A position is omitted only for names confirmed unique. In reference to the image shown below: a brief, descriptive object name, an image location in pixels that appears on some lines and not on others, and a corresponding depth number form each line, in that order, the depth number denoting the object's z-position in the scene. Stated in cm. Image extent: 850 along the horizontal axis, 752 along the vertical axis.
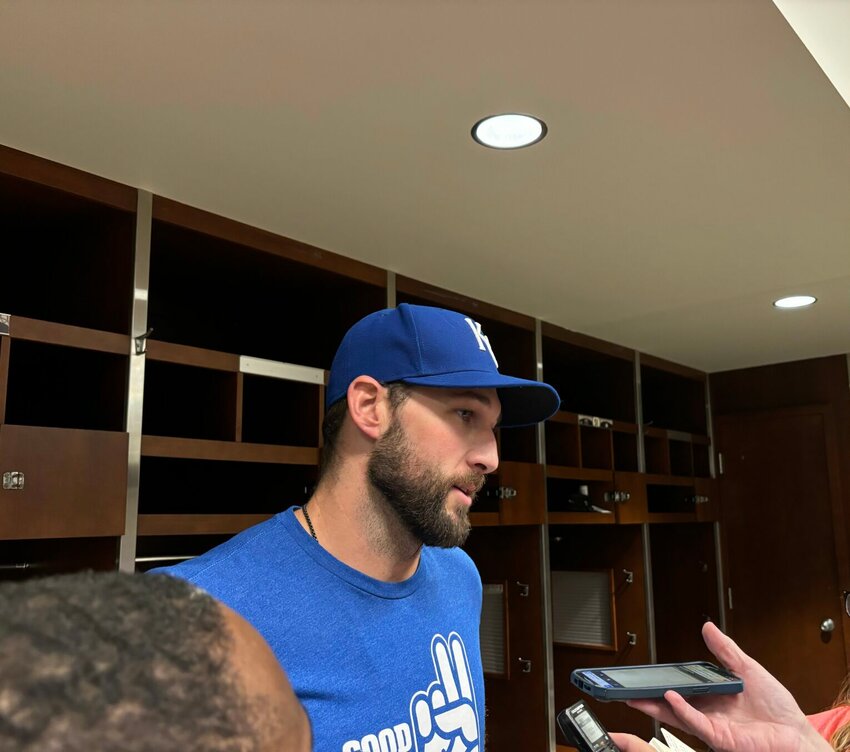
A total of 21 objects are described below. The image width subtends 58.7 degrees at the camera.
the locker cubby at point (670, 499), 340
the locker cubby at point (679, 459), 351
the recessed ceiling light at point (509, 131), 127
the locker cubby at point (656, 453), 319
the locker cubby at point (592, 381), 312
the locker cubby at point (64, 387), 152
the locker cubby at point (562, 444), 270
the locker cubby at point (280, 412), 184
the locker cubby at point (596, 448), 287
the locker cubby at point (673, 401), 359
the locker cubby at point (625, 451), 309
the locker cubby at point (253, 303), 191
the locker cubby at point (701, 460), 360
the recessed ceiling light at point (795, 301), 240
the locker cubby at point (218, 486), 193
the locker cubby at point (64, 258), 152
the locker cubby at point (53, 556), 145
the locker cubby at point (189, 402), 169
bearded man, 86
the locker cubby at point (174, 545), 193
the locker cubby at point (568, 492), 285
